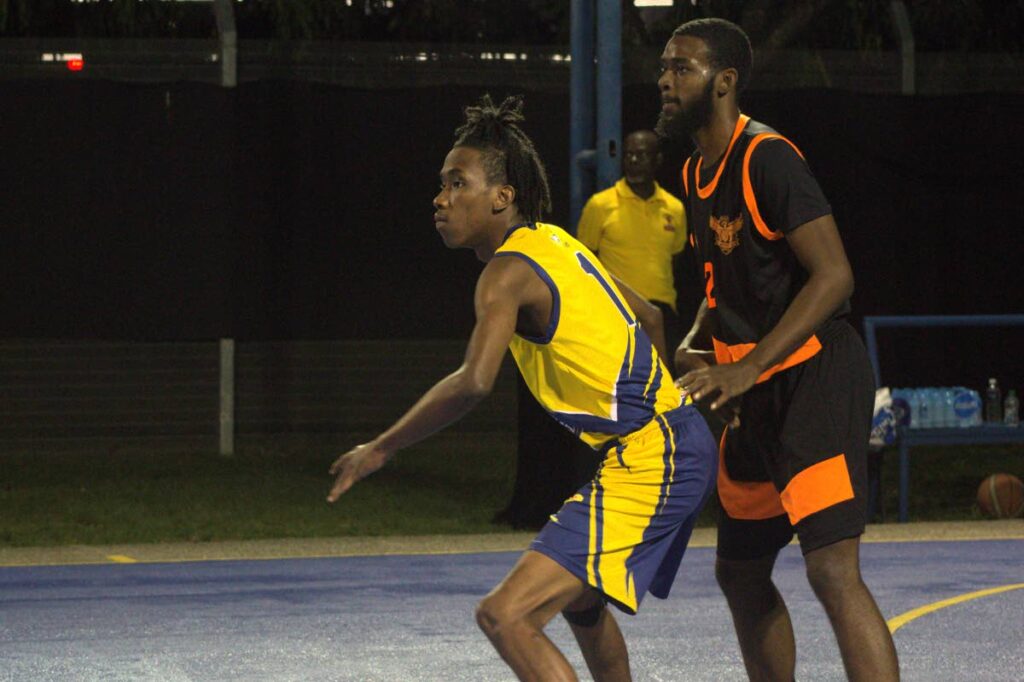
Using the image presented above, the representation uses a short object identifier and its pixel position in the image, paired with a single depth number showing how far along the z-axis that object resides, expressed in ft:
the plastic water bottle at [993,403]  41.81
